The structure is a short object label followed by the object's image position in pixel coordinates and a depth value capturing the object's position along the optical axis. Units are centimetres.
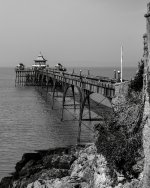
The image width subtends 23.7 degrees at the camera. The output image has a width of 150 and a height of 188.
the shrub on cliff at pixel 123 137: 1374
